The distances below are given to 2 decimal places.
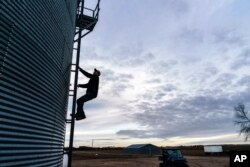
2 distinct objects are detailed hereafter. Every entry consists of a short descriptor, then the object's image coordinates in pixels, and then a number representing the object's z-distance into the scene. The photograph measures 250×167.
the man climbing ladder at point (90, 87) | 5.07
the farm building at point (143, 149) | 41.90
